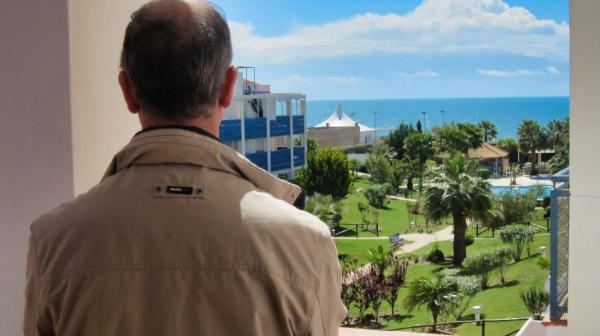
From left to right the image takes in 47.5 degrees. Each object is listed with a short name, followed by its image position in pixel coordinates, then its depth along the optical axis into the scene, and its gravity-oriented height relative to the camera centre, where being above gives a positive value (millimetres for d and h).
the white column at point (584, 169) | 1633 -62
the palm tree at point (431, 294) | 7992 -1789
